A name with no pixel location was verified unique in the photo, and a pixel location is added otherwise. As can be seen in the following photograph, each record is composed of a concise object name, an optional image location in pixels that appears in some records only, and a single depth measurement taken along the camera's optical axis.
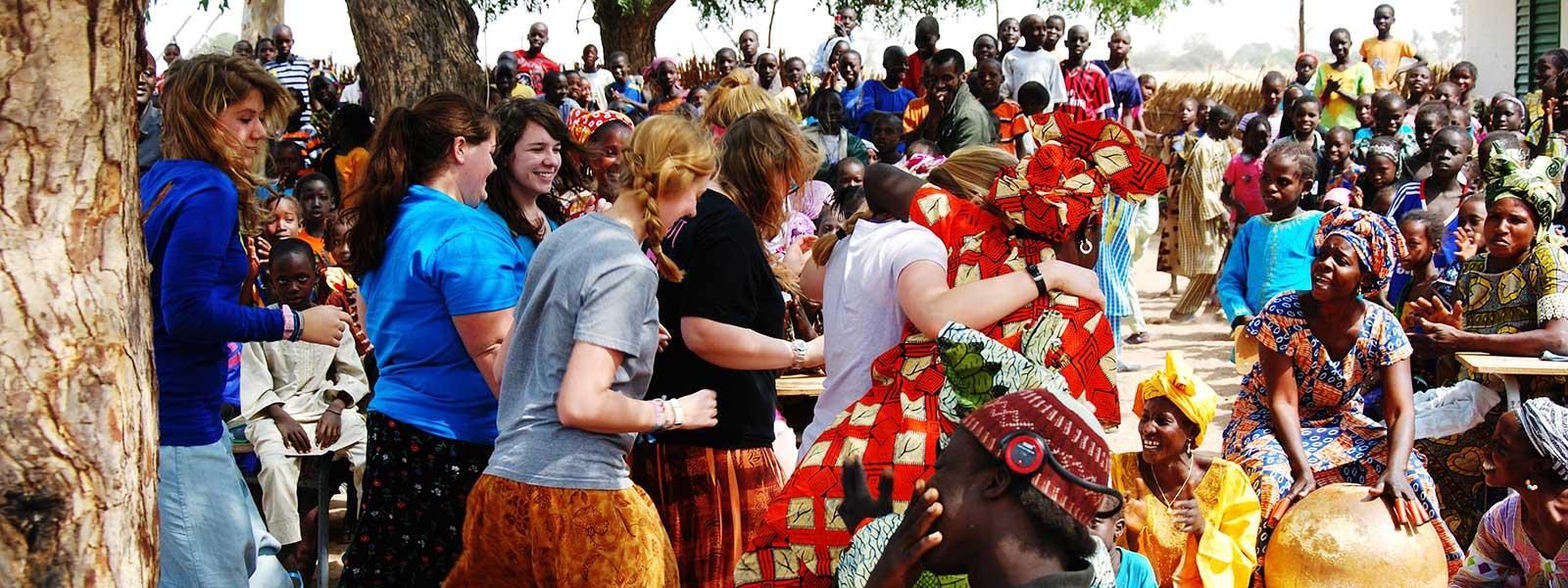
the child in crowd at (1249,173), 11.49
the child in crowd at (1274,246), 7.23
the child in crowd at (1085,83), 12.91
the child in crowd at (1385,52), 15.43
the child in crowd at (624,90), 14.24
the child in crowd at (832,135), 10.21
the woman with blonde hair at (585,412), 3.02
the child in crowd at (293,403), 5.36
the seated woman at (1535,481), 3.72
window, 17.97
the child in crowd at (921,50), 12.34
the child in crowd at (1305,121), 11.52
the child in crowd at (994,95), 10.17
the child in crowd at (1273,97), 13.72
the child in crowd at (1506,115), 10.91
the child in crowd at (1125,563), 3.38
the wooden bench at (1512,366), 5.44
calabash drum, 4.26
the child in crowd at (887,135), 9.92
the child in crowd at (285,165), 10.62
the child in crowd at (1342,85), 13.93
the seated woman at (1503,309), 5.69
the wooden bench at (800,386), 5.42
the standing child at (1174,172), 13.03
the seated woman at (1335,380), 4.66
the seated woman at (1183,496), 4.42
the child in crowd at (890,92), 11.95
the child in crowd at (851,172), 8.04
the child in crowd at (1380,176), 9.50
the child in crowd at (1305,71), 15.06
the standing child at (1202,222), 12.12
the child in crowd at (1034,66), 12.33
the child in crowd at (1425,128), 10.54
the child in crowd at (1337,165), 10.81
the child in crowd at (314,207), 8.01
